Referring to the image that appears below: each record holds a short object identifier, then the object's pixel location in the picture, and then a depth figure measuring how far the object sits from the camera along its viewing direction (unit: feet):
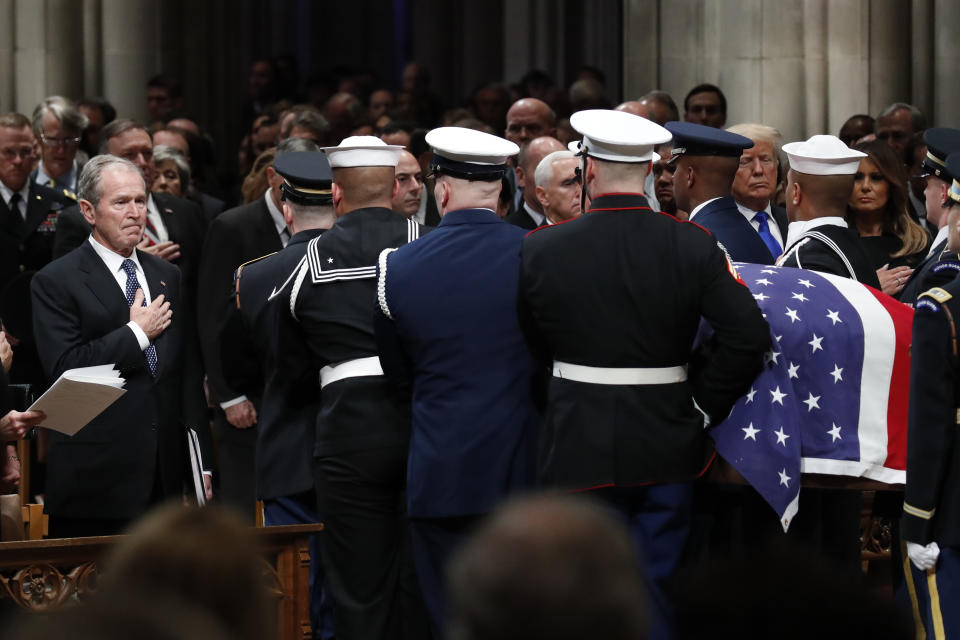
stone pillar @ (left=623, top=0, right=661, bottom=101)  70.74
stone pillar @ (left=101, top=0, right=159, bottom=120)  80.12
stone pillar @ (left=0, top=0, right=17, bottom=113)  75.87
